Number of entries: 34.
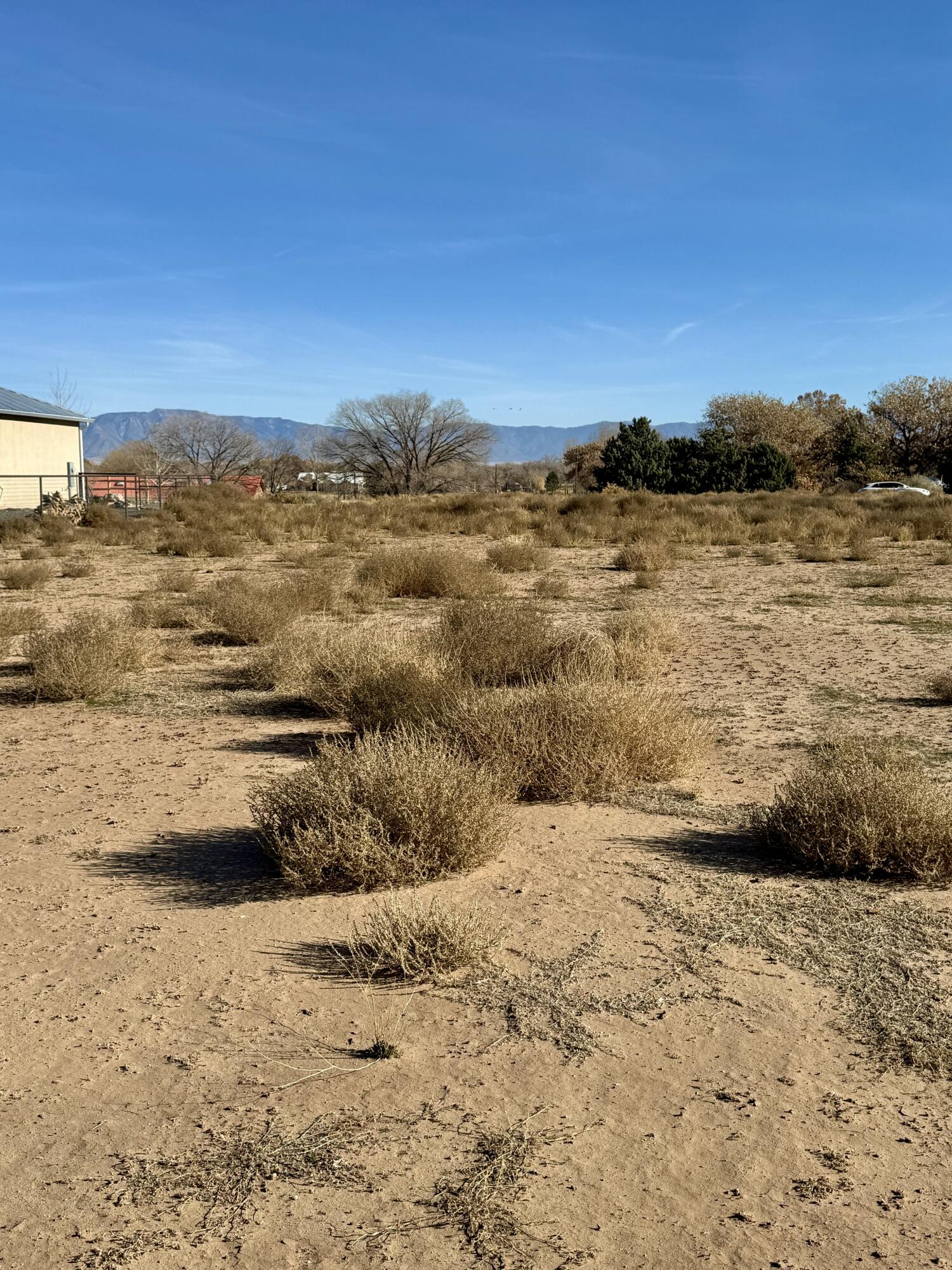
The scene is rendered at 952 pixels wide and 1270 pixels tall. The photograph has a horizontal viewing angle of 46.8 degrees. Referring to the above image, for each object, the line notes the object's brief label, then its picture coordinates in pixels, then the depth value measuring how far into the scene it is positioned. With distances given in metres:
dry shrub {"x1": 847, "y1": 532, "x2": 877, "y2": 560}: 22.37
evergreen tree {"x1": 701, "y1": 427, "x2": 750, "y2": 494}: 54.53
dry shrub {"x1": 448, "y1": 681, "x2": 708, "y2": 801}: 6.38
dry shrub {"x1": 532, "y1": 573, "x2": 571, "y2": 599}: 16.34
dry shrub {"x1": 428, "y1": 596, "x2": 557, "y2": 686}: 8.62
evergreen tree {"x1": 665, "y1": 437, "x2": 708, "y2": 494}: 54.84
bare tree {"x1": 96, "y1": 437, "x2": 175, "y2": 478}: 91.88
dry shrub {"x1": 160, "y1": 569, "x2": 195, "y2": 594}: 16.92
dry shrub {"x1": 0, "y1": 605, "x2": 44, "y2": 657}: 11.92
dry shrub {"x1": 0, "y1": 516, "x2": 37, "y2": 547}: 26.38
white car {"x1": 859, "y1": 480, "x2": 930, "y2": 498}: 50.51
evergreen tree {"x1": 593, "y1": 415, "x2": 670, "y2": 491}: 54.34
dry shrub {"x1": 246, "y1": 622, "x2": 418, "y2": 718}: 8.43
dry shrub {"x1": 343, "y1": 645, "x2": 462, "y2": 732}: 7.14
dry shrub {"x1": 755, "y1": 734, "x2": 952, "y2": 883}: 5.11
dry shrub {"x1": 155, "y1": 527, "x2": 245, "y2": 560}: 23.56
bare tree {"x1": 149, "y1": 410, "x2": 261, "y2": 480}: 100.56
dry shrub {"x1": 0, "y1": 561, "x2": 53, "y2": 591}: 17.36
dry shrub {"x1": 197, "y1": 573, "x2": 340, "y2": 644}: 12.02
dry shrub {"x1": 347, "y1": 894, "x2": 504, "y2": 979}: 4.25
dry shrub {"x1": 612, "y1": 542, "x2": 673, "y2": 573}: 20.42
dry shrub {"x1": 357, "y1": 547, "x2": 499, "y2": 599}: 16.02
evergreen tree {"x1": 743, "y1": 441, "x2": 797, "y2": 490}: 55.00
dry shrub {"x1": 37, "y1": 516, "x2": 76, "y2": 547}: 26.02
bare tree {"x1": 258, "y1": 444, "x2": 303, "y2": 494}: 95.69
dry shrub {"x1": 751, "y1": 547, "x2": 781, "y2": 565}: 22.12
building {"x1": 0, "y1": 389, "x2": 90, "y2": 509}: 38.62
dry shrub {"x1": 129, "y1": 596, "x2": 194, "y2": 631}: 13.23
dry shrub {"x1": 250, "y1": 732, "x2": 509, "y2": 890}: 5.07
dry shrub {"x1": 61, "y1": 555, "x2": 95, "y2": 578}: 19.44
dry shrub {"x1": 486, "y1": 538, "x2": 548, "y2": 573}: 20.19
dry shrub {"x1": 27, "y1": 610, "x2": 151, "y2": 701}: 9.20
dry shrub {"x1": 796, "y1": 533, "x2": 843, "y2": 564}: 22.14
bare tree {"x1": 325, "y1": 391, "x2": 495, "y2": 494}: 76.88
